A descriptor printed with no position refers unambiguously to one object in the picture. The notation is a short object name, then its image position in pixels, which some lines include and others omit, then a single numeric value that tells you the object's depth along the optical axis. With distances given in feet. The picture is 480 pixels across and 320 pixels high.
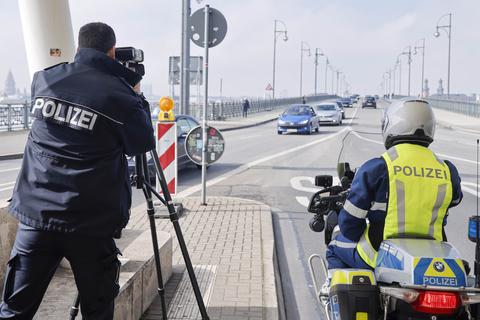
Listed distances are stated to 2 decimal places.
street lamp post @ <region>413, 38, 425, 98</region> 240.36
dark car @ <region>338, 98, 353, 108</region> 276.00
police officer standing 9.12
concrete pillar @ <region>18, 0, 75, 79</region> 13.96
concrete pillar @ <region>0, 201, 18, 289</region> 12.80
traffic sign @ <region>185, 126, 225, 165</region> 30.86
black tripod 11.46
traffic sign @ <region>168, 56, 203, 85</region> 64.49
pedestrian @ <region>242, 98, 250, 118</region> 166.27
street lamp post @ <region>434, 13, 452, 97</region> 168.14
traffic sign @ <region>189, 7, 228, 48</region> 30.17
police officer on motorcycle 10.35
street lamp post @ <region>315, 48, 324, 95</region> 296.14
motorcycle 9.14
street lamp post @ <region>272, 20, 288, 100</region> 193.75
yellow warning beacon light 28.60
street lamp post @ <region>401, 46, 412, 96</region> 291.07
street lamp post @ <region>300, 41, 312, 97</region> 262.71
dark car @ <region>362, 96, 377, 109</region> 251.60
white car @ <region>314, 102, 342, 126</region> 124.67
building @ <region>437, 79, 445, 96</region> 352.87
